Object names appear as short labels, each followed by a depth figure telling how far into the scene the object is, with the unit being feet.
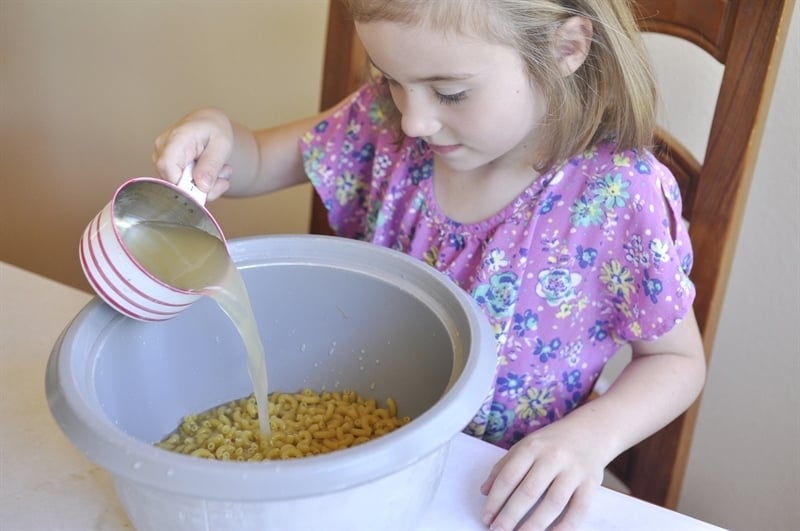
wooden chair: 2.85
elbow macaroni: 2.49
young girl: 2.51
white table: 2.28
